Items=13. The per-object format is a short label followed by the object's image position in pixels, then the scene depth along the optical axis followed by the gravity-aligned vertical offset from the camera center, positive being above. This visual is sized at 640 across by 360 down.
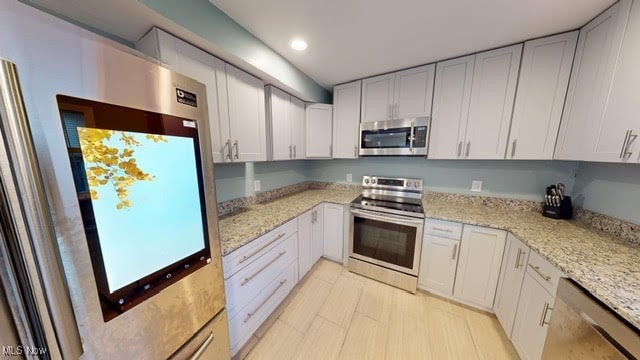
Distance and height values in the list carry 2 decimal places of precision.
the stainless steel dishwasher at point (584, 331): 0.74 -0.77
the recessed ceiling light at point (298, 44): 1.58 +0.97
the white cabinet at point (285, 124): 1.91 +0.37
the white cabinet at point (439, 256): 1.78 -0.97
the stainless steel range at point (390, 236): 1.93 -0.86
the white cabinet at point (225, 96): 1.14 +0.49
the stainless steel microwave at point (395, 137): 2.05 +0.24
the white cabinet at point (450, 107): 1.84 +0.53
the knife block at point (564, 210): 1.66 -0.45
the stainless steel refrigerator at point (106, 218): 0.43 -0.19
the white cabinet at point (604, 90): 1.09 +0.45
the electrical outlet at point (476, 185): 2.09 -0.31
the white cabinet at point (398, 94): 2.01 +0.72
